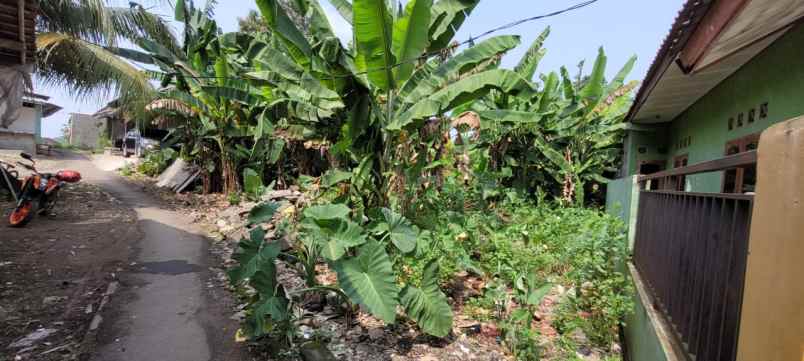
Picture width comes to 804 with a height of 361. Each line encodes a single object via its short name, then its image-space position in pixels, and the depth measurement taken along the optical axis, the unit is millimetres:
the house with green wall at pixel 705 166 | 1679
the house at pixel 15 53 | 4820
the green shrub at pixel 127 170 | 15101
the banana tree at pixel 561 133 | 8477
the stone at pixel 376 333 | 3607
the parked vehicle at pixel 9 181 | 6828
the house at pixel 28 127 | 14494
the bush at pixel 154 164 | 14279
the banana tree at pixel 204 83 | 8422
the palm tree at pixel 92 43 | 9047
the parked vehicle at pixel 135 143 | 20369
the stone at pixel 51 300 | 3885
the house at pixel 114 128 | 24516
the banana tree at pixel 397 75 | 4016
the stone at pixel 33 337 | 3148
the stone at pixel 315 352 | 3016
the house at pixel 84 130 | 30766
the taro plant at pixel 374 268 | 3113
